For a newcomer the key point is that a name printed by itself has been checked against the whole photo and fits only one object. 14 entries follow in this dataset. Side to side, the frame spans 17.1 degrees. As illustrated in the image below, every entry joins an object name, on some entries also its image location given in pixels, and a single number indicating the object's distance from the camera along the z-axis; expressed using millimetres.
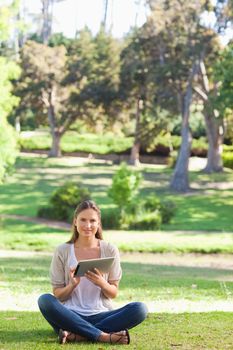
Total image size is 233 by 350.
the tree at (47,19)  68562
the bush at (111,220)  29172
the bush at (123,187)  29562
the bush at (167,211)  30625
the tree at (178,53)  41219
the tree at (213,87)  40344
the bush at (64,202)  30578
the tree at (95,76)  50594
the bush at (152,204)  30312
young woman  6305
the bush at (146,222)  29198
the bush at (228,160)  50688
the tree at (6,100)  25484
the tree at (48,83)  53906
